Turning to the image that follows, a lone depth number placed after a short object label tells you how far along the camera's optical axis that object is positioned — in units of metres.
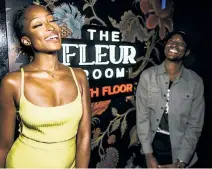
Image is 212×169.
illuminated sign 2.19
